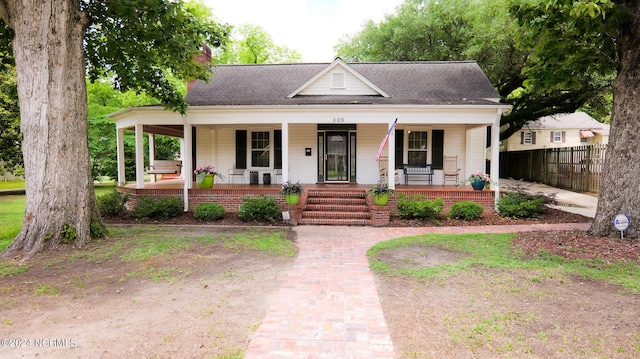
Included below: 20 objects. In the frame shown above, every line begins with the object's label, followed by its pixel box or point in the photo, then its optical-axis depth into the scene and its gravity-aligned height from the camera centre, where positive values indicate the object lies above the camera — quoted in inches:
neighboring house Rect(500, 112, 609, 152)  1293.1 +128.2
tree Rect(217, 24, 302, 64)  1347.2 +482.3
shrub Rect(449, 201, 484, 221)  381.1 -46.2
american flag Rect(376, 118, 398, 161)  390.6 +45.3
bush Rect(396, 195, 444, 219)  376.2 -43.0
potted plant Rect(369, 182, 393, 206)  372.8 -27.7
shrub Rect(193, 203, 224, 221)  386.0 -48.0
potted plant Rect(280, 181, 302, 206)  381.1 -27.0
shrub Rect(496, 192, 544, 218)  380.5 -41.4
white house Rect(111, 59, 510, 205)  493.4 +50.8
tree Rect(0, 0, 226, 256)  246.2 +39.1
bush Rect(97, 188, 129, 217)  401.7 -40.6
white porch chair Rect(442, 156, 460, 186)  507.7 -1.3
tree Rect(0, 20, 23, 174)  467.2 +60.7
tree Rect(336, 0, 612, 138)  661.3 +299.3
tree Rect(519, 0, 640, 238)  255.4 +59.0
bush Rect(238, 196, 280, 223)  378.0 -45.0
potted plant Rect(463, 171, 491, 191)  414.3 -14.5
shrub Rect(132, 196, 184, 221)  390.6 -44.2
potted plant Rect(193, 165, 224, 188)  437.7 -9.3
